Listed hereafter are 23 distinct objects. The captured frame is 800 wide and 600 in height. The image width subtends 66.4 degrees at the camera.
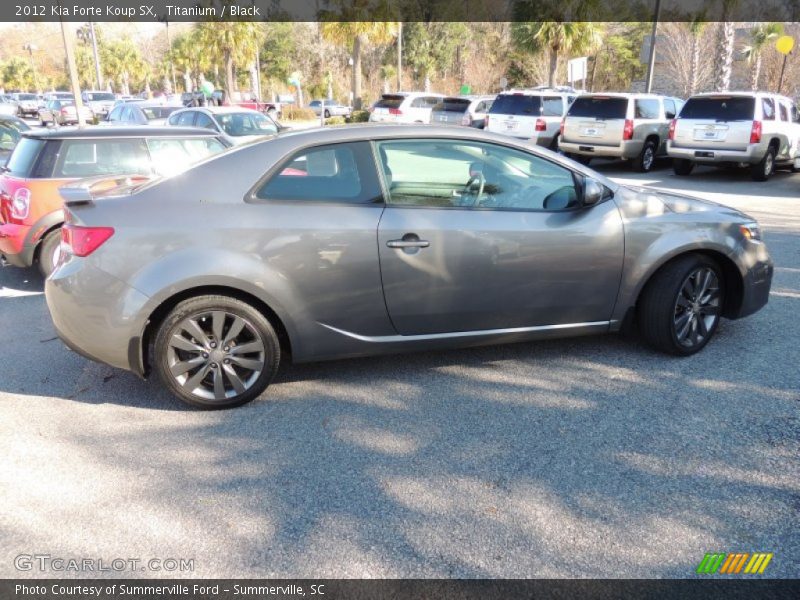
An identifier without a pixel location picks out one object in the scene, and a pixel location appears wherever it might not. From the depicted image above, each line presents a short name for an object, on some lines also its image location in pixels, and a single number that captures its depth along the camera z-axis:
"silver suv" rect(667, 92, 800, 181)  12.45
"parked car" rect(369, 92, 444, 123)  19.88
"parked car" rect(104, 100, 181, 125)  15.26
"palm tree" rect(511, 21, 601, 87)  28.52
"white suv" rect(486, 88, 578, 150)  16.33
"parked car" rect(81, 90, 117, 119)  34.09
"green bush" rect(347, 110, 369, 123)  27.70
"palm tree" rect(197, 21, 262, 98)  34.31
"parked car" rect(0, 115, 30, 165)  9.21
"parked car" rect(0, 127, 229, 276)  5.99
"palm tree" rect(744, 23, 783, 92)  30.47
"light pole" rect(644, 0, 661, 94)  19.36
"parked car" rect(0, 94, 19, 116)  33.38
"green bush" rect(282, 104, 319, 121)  41.25
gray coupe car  3.46
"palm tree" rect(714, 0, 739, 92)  22.33
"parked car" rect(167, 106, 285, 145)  12.90
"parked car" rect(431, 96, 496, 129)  18.75
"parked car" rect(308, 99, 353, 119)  41.64
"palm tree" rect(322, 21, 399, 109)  30.70
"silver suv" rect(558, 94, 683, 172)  14.32
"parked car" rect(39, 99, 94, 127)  25.78
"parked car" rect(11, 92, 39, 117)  41.00
